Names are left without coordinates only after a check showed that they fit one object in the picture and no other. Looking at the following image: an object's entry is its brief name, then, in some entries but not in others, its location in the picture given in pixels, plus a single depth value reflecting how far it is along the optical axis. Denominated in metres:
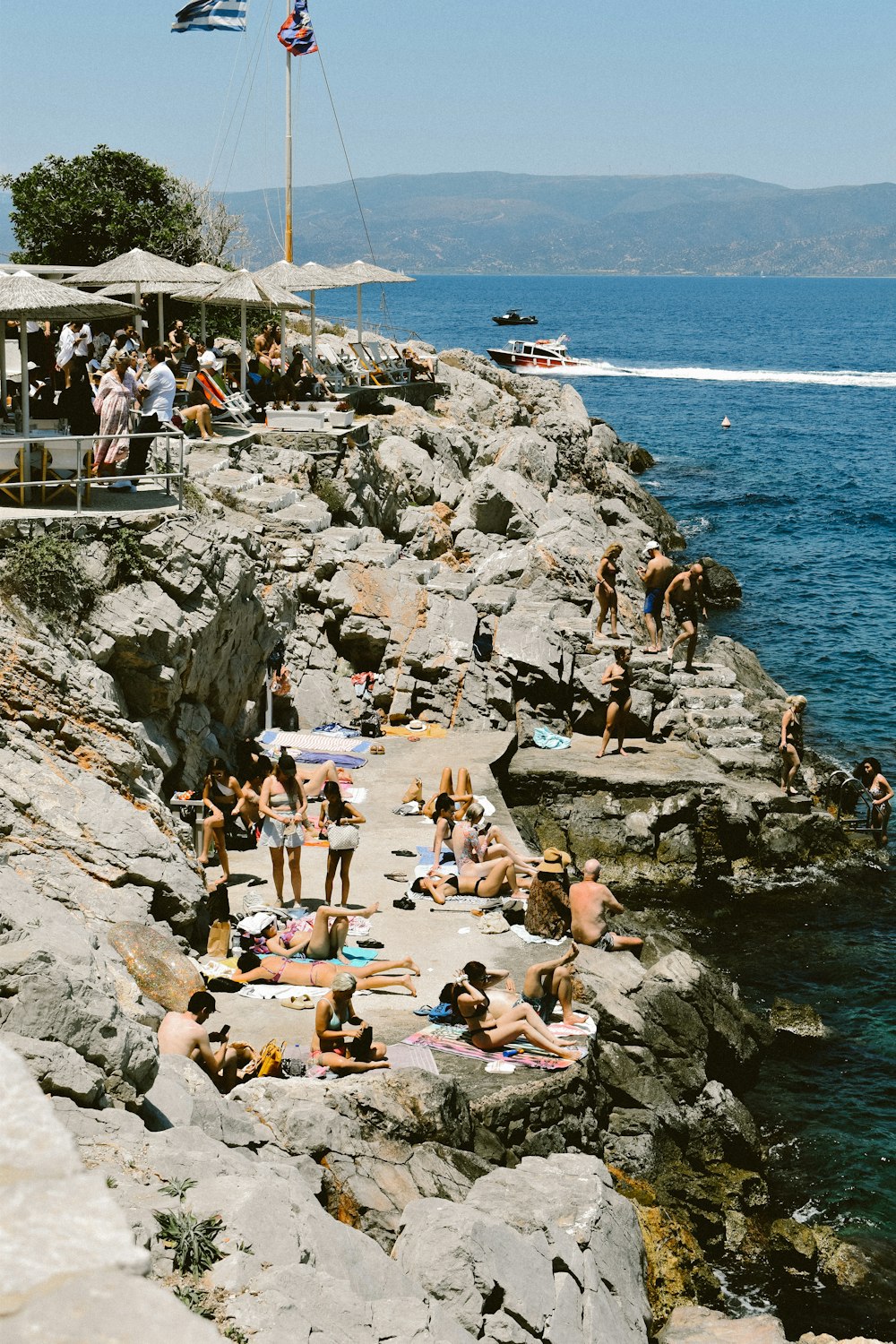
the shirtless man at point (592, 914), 15.68
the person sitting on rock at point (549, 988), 13.02
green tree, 40.28
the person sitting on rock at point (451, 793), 17.66
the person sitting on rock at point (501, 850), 16.30
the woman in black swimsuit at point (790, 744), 21.72
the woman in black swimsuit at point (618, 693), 21.31
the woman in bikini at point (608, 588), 23.31
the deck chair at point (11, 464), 16.86
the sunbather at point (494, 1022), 12.49
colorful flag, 35.03
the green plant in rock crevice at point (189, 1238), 6.89
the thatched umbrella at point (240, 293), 26.73
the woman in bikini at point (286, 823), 14.87
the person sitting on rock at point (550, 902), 14.80
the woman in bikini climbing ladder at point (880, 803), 22.14
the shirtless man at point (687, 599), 23.56
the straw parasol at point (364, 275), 35.48
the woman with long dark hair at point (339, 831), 14.59
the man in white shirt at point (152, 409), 18.77
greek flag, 31.89
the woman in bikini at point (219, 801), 15.25
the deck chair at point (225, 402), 27.29
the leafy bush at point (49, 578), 15.35
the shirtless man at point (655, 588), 23.45
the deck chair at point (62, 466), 17.17
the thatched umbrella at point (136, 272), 25.08
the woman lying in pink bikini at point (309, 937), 13.45
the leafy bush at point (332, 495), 26.95
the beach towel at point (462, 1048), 12.45
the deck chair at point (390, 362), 38.53
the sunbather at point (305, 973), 13.28
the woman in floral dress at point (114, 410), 17.78
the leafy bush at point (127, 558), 16.86
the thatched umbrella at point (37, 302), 15.80
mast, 35.19
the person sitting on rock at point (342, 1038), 11.38
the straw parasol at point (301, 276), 32.31
